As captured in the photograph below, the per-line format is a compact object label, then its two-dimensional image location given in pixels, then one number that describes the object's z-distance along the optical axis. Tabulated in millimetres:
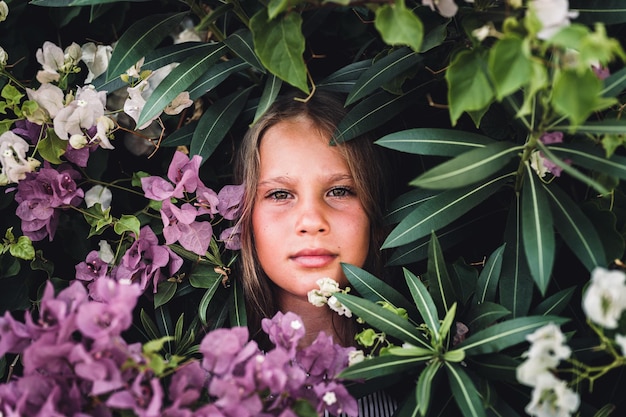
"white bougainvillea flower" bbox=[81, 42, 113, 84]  1817
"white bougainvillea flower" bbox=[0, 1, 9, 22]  1688
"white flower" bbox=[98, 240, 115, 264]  1714
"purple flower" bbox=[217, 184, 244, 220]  1693
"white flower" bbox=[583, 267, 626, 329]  1053
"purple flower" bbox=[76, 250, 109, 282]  1699
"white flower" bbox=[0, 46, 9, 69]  1686
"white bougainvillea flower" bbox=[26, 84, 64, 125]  1621
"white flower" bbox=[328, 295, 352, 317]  1550
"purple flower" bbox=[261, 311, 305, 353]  1375
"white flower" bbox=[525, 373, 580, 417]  1094
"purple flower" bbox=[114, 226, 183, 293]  1654
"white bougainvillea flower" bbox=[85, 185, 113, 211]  1748
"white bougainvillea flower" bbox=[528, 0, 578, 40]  1082
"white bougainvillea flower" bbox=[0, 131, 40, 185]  1566
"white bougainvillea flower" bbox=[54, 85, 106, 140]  1607
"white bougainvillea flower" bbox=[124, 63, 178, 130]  1675
